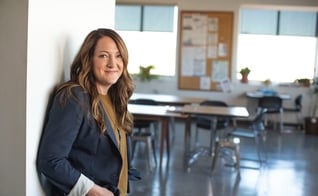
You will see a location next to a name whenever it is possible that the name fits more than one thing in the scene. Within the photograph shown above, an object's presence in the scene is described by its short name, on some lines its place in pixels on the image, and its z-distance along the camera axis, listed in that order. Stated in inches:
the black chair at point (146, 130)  202.8
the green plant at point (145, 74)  360.8
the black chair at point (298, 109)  337.3
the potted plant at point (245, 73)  355.3
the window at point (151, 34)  366.6
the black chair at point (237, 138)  199.6
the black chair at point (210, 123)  225.5
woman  55.2
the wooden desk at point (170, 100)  250.9
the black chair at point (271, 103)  322.3
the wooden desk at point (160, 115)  201.2
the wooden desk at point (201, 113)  203.9
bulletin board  351.9
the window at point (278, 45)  365.4
